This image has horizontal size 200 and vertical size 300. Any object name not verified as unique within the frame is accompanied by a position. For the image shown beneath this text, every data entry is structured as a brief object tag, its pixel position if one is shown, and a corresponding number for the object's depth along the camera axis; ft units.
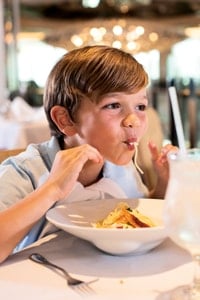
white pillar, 20.75
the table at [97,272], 2.76
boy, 3.96
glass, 2.59
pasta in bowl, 3.11
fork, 2.79
